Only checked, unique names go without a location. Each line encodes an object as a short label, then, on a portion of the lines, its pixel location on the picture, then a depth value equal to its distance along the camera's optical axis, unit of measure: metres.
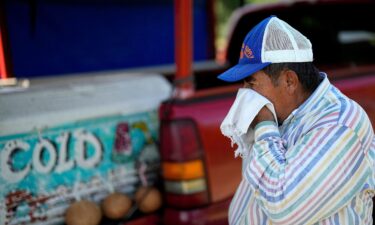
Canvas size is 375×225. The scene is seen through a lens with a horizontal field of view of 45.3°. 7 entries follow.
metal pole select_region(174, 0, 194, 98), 2.45
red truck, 2.34
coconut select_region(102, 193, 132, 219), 2.29
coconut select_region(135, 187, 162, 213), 2.41
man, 1.23
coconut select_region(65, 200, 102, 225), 2.18
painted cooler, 2.10
